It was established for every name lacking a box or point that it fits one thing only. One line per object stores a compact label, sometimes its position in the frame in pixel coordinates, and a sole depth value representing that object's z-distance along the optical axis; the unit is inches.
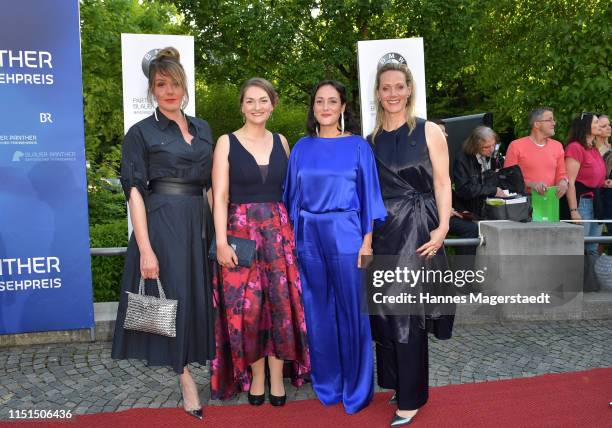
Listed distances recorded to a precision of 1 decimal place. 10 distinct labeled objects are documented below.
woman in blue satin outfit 137.0
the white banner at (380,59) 265.7
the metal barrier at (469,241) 201.0
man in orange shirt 250.5
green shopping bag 228.5
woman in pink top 251.3
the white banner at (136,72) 219.3
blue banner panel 180.7
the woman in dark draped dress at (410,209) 134.0
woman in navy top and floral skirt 141.2
